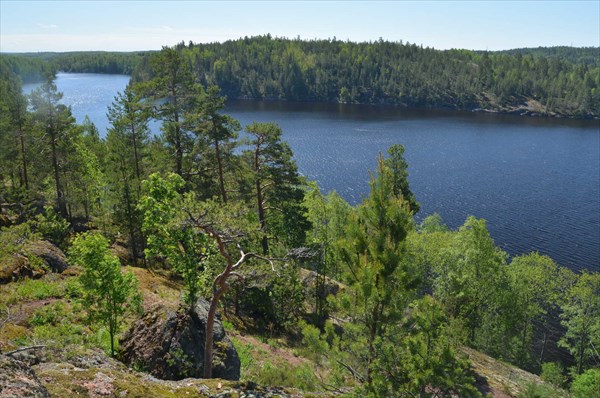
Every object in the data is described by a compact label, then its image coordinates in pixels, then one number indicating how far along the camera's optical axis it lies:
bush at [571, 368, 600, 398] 24.66
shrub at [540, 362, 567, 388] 32.53
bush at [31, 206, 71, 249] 31.25
